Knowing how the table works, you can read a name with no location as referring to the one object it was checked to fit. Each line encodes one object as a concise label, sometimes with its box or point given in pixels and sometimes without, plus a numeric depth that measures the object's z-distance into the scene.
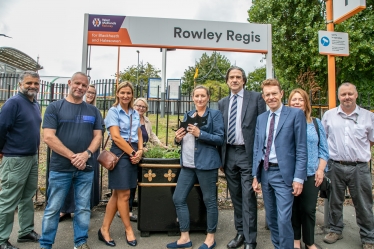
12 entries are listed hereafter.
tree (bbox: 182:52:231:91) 45.09
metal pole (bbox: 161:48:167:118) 18.30
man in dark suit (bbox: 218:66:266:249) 3.28
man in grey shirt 3.46
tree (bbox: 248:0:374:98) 13.55
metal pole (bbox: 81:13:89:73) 4.60
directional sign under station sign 4.52
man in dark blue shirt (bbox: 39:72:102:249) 3.00
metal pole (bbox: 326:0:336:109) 4.53
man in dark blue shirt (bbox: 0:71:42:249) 3.15
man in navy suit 2.75
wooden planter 3.61
